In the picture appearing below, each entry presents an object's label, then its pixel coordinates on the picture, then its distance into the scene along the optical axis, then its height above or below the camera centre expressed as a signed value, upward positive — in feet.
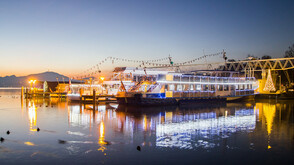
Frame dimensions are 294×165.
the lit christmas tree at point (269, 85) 209.97 -0.27
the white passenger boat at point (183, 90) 131.64 -2.57
